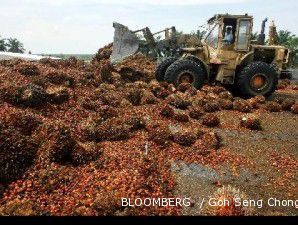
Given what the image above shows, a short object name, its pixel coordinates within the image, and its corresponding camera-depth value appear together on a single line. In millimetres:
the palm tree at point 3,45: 39395
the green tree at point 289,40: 33944
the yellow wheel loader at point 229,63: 10878
